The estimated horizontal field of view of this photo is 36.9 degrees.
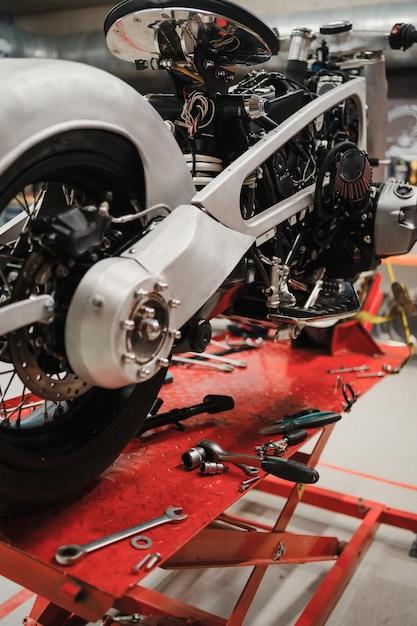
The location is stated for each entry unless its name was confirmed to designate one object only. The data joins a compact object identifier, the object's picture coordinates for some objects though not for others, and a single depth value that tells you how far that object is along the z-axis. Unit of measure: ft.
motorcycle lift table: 3.67
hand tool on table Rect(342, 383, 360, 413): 6.64
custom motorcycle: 3.66
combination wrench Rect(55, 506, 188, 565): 3.67
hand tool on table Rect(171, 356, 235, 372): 7.93
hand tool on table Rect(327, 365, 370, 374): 8.07
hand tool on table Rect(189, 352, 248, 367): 8.15
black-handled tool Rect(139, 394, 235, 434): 5.75
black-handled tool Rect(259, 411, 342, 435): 5.74
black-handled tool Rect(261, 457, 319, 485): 4.71
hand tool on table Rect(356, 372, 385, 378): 7.80
